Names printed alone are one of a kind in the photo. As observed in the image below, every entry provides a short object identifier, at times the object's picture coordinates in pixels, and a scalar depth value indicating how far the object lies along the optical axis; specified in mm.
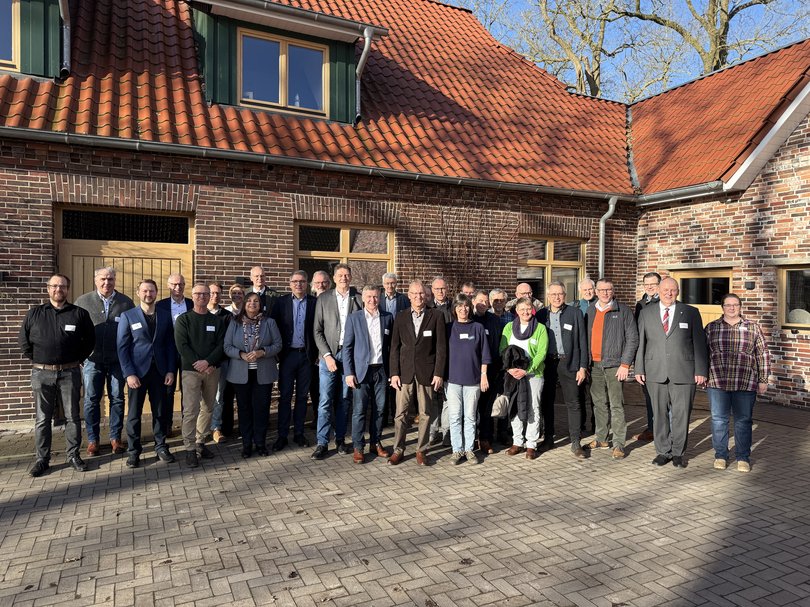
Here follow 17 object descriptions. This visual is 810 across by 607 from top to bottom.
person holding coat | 6285
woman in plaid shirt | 5746
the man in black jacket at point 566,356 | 6387
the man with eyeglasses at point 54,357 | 5609
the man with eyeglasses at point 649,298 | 6574
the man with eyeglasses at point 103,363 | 6137
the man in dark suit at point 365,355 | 6094
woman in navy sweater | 6012
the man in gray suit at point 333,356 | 6254
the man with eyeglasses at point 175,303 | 6199
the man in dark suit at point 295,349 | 6480
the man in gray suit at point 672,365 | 5941
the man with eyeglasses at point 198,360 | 5855
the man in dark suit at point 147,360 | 5797
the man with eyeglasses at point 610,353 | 6311
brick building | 7473
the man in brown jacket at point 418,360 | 5980
